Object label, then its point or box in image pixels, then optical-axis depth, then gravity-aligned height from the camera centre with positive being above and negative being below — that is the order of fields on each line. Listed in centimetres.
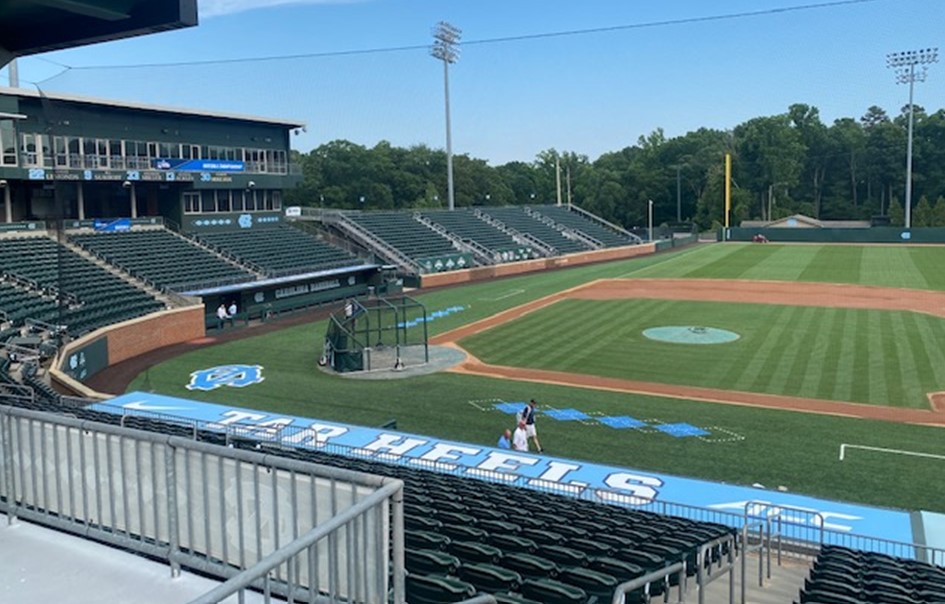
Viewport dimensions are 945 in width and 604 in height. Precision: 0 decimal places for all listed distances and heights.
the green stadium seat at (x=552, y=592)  679 -325
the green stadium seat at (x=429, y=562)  720 -313
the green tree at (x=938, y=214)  8688 -40
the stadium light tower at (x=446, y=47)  7019 +1554
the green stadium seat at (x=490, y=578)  703 -321
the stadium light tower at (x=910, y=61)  7775 +1489
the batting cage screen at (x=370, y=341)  2695 -423
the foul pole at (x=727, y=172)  7794 +423
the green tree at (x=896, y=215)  9298 -45
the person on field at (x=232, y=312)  3726 -420
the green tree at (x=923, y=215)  8862 -48
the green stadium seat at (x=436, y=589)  636 -300
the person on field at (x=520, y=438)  1742 -485
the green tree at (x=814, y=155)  11675 +864
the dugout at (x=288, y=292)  3819 -372
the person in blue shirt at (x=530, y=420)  1794 -457
